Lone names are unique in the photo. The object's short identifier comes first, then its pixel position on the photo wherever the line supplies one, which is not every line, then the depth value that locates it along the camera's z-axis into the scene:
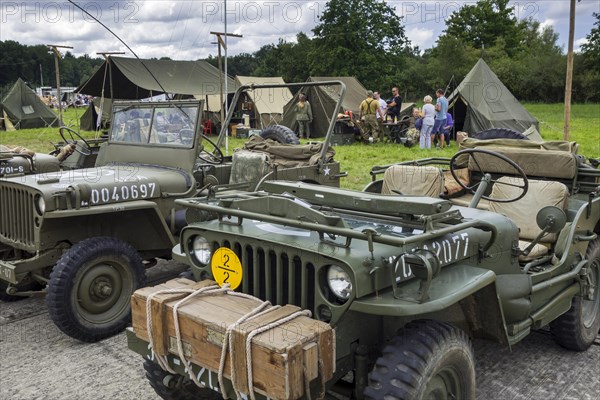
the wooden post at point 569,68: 11.02
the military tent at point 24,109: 24.20
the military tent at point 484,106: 16.24
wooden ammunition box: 2.33
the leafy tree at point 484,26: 44.28
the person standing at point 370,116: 16.50
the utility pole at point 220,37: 14.07
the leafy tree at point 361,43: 36.66
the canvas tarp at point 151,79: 17.97
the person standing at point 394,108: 17.84
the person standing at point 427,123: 14.63
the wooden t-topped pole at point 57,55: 17.73
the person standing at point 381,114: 16.73
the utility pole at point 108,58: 16.59
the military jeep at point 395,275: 2.59
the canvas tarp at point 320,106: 18.31
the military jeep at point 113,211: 4.72
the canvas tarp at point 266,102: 20.02
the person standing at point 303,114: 17.88
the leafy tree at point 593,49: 36.38
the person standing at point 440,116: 14.89
